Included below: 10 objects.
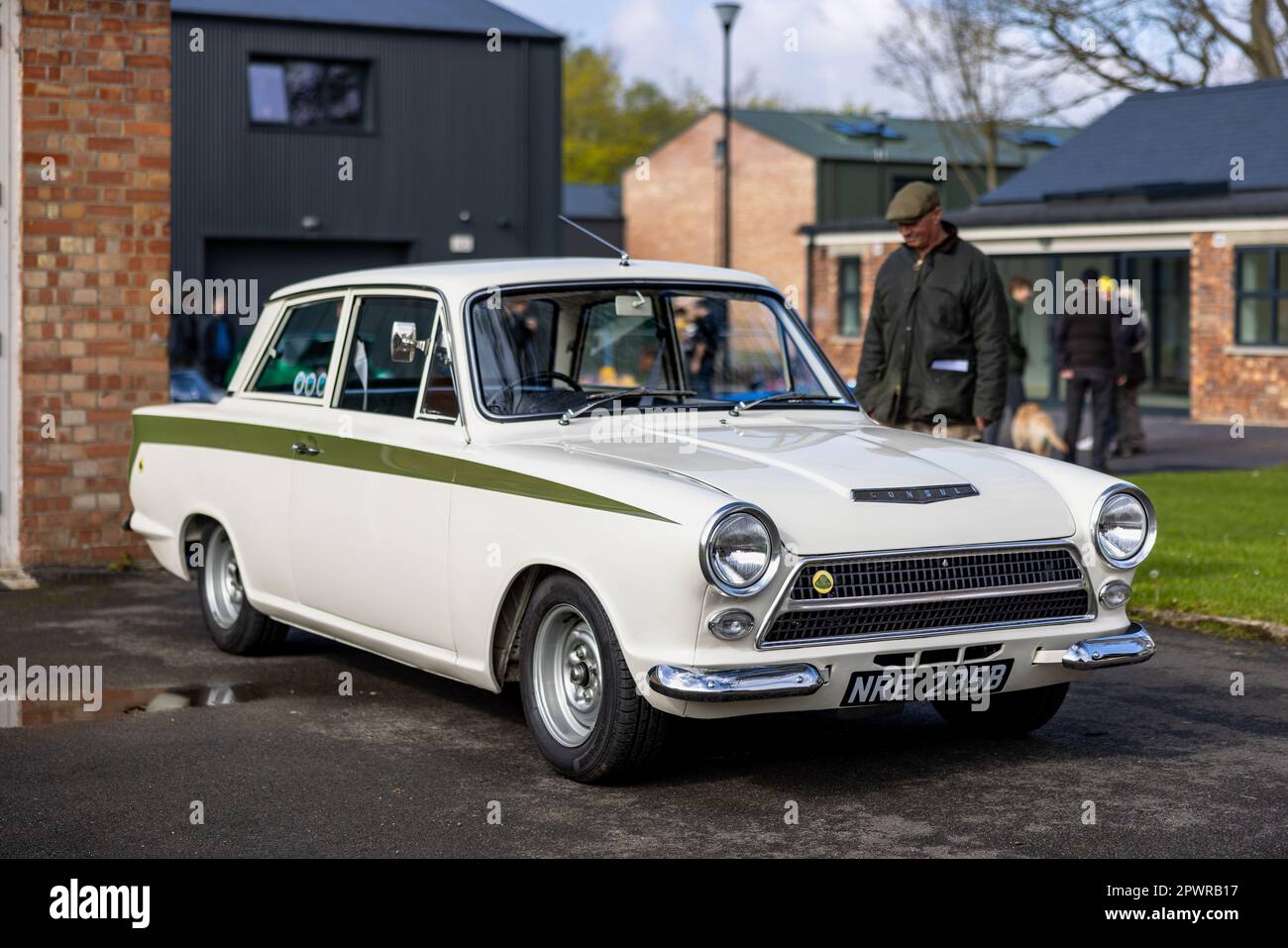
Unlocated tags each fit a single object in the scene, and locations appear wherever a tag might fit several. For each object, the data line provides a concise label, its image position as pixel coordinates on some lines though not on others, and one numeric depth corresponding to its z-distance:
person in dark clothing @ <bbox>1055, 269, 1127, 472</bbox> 17.17
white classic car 5.42
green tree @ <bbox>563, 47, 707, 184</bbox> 79.81
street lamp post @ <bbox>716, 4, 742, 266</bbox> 28.52
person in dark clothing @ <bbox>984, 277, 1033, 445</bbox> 18.23
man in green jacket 8.18
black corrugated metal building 31.38
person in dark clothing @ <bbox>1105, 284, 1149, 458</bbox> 19.16
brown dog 16.58
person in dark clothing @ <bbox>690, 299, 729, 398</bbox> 7.10
